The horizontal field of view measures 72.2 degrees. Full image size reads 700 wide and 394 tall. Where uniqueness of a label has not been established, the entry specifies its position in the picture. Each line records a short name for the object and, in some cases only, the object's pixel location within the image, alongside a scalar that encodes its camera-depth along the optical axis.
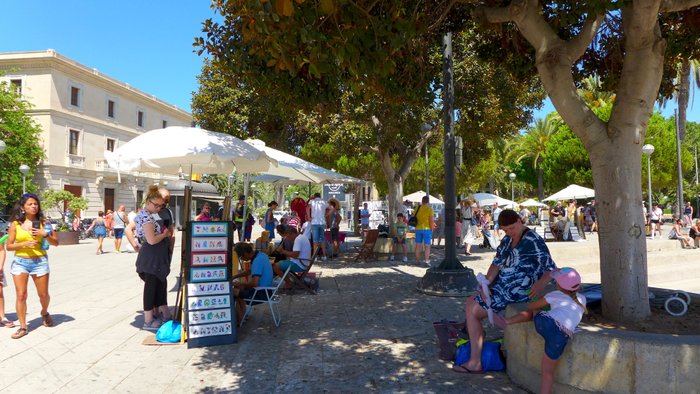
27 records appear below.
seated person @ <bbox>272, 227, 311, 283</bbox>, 6.95
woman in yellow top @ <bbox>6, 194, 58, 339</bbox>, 5.14
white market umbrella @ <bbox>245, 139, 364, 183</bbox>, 9.70
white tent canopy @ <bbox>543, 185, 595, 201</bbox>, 23.73
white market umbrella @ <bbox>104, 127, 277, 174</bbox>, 5.43
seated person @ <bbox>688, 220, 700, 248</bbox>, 13.67
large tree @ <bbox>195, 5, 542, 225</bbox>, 3.94
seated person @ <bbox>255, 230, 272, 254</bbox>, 9.84
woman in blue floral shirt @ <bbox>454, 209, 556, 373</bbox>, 3.88
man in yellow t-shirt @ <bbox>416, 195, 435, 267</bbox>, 10.30
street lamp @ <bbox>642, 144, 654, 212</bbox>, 18.55
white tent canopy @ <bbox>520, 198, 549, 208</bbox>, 34.49
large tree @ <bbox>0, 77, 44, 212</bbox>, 27.41
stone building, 32.25
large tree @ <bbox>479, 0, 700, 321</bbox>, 4.07
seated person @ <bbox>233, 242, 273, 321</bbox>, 5.46
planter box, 19.48
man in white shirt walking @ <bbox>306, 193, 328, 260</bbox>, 11.42
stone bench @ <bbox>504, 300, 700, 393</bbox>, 2.99
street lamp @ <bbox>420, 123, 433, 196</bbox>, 11.69
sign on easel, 4.77
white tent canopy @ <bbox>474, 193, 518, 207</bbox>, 29.61
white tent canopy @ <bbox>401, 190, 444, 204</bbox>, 26.08
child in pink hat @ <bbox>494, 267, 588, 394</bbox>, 3.24
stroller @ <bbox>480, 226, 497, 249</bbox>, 15.15
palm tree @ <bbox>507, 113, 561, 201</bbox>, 43.06
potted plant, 20.66
